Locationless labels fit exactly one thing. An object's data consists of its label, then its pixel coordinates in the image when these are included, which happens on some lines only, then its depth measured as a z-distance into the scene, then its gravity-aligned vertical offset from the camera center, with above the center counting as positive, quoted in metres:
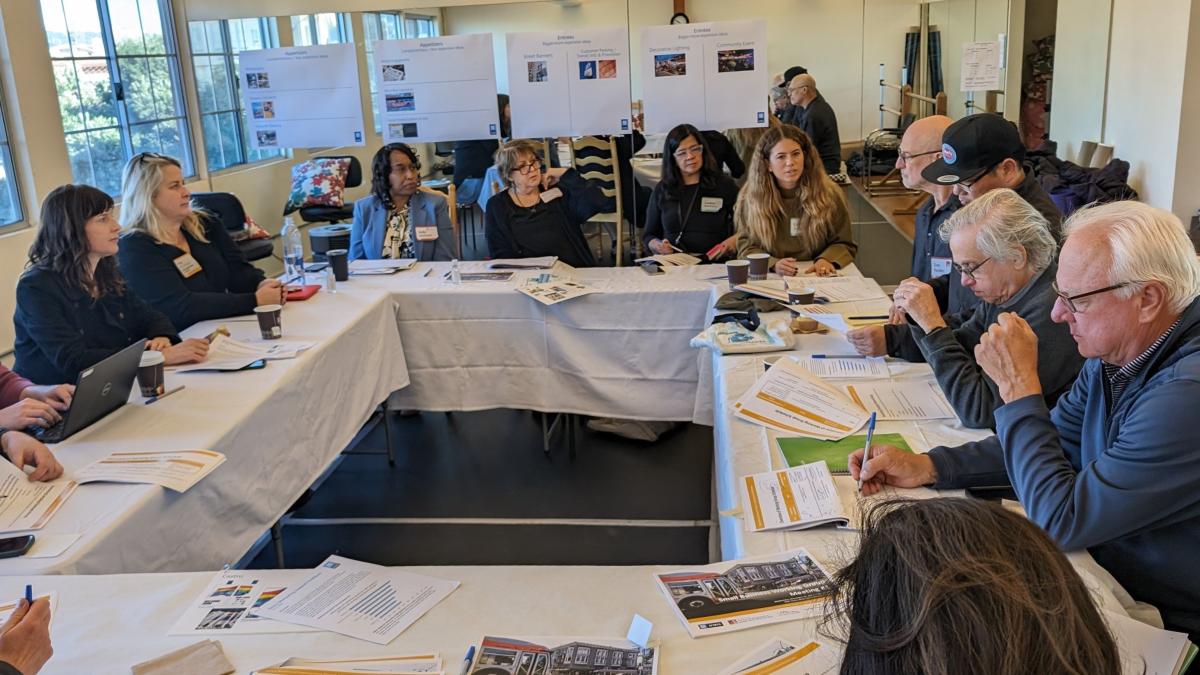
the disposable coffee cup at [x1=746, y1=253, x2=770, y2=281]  3.59 -0.67
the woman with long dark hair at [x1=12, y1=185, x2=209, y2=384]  2.70 -0.48
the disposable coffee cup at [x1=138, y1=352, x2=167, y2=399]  2.45 -0.64
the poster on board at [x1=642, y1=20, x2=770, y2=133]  4.96 +0.07
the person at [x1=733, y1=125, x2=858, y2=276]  3.93 -0.50
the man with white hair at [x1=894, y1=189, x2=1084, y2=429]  1.97 -0.46
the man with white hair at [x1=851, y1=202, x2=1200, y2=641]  1.32 -0.51
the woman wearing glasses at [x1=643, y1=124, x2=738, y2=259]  4.50 -0.51
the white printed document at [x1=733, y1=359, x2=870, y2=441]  2.12 -0.74
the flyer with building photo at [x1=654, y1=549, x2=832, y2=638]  1.38 -0.75
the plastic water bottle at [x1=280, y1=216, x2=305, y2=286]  4.09 -0.63
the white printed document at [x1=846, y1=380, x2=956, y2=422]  2.17 -0.75
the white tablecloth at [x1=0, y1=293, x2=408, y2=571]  1.83 -0.78
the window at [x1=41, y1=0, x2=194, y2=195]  5.21 +0.22
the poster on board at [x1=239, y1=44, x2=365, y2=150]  5.26 +0.07
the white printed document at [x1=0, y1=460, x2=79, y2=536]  1.76 -0.71
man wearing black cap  2.62 -0.24
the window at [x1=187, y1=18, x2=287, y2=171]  6.32 +0.23
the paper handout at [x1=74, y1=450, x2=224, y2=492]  1.95 -0.72
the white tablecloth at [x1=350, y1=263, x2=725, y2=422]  3.81 -0.99
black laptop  2.17 -0.63
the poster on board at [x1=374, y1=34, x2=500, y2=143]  5.11 +0.07
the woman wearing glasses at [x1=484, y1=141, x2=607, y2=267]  4.34 -0.52
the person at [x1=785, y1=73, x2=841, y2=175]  5.47 -0.18
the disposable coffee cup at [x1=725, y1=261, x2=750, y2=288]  3.49 -0.66
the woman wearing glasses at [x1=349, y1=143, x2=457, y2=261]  4.50 -0.52
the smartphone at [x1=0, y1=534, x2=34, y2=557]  1.65 -0.71
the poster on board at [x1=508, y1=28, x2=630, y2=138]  5.05 +0.06
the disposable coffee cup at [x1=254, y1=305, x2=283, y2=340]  3.07 -0.66
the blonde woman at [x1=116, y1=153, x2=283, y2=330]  3.31 -0.46
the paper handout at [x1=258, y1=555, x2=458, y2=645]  1.40 -0.74
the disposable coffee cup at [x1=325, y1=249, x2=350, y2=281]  4.00 -0.63
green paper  1.93 -0.74
